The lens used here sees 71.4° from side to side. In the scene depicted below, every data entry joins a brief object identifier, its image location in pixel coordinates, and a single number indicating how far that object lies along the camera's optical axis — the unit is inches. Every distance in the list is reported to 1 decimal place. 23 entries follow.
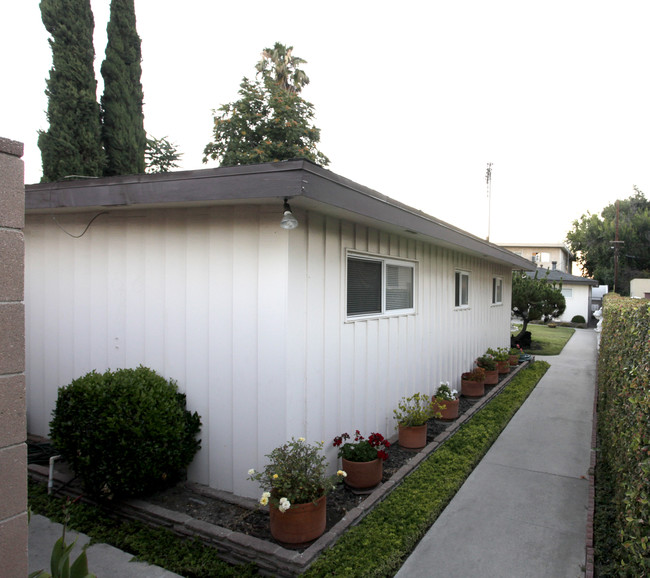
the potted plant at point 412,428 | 215.0
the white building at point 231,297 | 147.9
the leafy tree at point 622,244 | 1387.8
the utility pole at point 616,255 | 1187.6
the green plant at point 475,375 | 334.6
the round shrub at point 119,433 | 139.6
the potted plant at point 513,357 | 465.6
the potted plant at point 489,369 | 370.0
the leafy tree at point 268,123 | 808.9
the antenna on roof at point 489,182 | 1465.3
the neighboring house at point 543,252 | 1468.1
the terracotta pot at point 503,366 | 410.6
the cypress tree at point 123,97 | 558.9
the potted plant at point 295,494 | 128.4
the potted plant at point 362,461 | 167.5
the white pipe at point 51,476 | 161.9
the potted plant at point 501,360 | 411.5
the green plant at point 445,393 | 267.4
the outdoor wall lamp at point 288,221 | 134.2
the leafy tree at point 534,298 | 624.7
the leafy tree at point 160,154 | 655.1
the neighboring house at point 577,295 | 1155.9
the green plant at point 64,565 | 78.2
